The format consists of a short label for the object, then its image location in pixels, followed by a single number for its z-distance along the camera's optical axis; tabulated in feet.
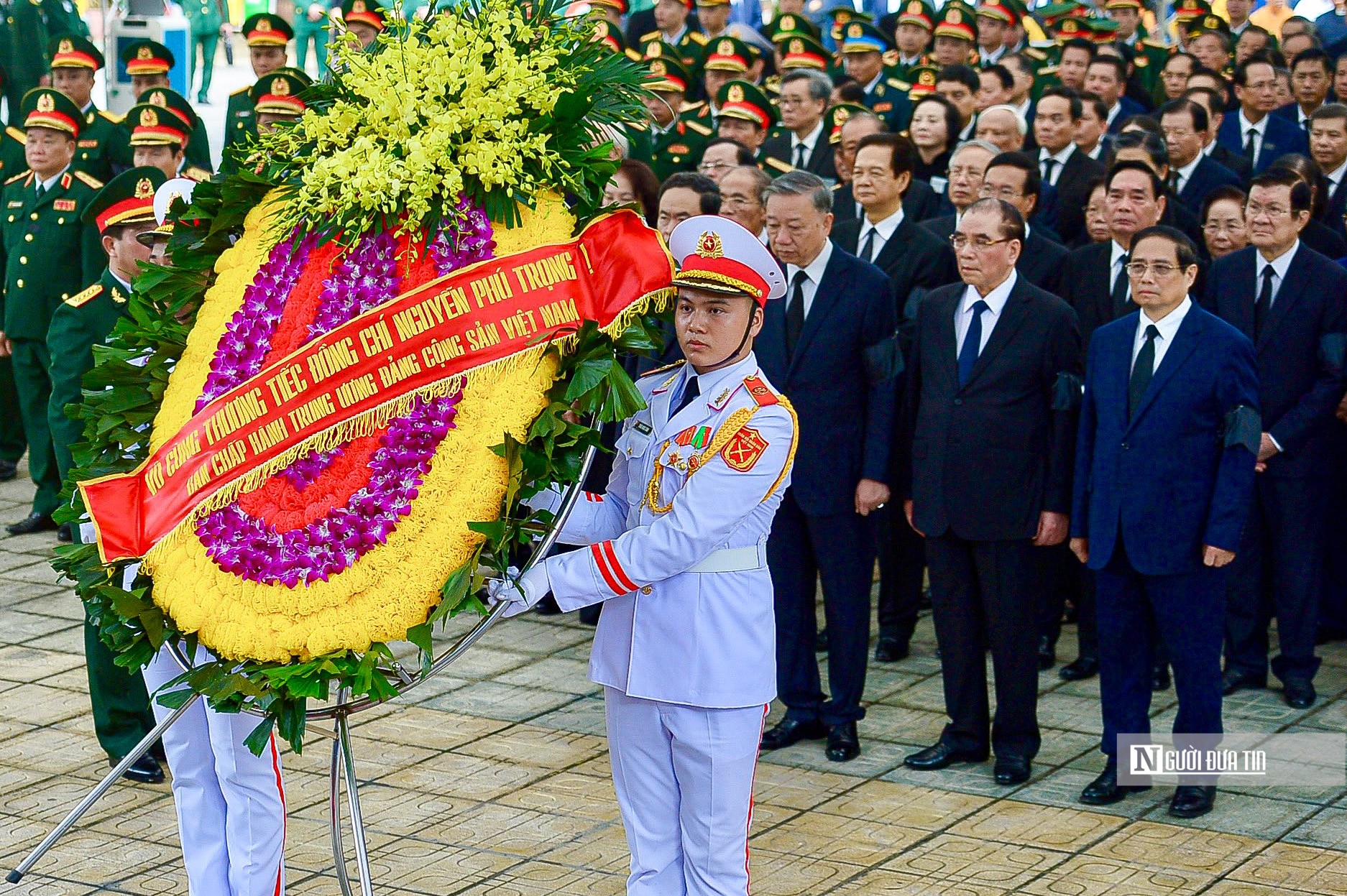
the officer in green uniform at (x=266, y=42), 42.93
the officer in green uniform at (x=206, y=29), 62.85
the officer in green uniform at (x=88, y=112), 35.68
